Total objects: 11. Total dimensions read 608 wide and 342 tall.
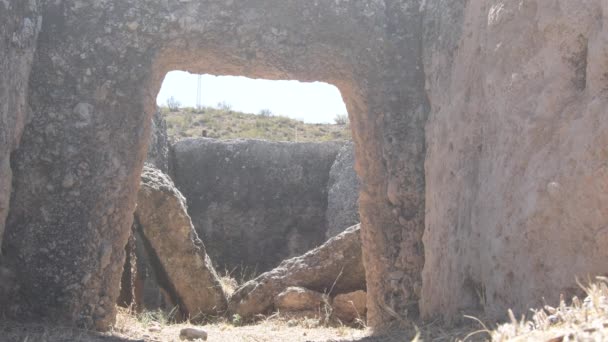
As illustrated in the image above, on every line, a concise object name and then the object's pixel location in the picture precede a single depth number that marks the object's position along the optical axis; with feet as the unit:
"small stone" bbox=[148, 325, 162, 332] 19.30
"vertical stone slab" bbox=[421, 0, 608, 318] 10.75
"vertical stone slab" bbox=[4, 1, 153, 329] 15.53
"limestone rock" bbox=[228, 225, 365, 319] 25.43
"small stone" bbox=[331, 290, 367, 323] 24.50
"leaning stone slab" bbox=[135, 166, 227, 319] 24.80
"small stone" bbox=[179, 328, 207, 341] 18.40
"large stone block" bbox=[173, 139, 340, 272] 35.40
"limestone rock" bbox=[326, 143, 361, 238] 33.09
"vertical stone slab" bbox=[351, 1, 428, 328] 17.48
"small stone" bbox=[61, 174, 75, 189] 15.96
